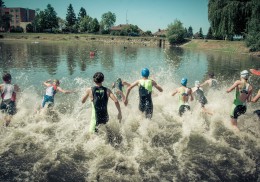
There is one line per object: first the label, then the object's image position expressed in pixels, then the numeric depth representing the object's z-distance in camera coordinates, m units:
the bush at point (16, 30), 92.74
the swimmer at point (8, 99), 7.87
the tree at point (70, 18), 120.31
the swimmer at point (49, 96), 9.09
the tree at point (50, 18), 106.04
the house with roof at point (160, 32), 136.38
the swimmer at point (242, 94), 7.55
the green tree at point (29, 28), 99.44
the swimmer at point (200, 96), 9.71
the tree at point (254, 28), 41.41
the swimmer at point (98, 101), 6.02
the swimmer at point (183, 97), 8.65
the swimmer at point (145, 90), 7.46
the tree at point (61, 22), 131.62
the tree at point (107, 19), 147.90
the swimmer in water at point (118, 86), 9.45
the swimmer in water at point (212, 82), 11.14
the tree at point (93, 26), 113.06
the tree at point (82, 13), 133.12
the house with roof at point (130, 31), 107.94
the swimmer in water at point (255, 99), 7.07
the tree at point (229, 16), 47.06
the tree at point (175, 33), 75.25
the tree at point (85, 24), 114.38
